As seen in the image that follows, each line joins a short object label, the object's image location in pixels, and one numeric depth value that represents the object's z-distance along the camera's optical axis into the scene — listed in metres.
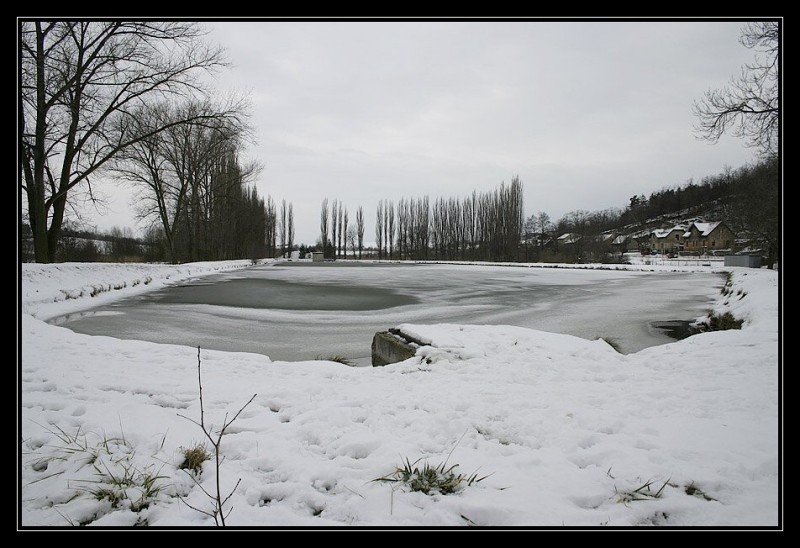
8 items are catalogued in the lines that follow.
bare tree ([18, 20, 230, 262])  12.32
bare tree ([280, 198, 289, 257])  74.41
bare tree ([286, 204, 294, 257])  75.12
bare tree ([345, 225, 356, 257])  75.69
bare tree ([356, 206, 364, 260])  74.60
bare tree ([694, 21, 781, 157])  12.50
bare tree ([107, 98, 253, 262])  19.50
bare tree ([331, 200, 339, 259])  74.25
